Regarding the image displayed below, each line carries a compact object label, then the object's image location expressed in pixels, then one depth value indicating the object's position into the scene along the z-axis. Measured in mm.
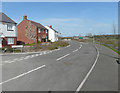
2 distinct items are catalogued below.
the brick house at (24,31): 39688
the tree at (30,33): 26822
